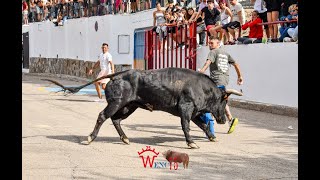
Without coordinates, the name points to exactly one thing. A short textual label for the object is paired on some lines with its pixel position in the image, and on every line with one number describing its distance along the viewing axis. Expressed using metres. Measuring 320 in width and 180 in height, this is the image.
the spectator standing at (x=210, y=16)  22.09
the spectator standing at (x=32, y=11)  50.86
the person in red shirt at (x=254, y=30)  20.28
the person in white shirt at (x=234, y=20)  21.20
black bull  12.75
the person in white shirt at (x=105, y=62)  22.19
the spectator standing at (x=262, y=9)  20.44
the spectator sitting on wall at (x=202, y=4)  23.26
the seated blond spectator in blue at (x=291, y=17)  18.56
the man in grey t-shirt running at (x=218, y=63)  13.77
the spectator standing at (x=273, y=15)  19.66
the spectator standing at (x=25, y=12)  49.88
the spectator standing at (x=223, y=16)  21.72
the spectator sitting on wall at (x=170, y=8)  26.31
